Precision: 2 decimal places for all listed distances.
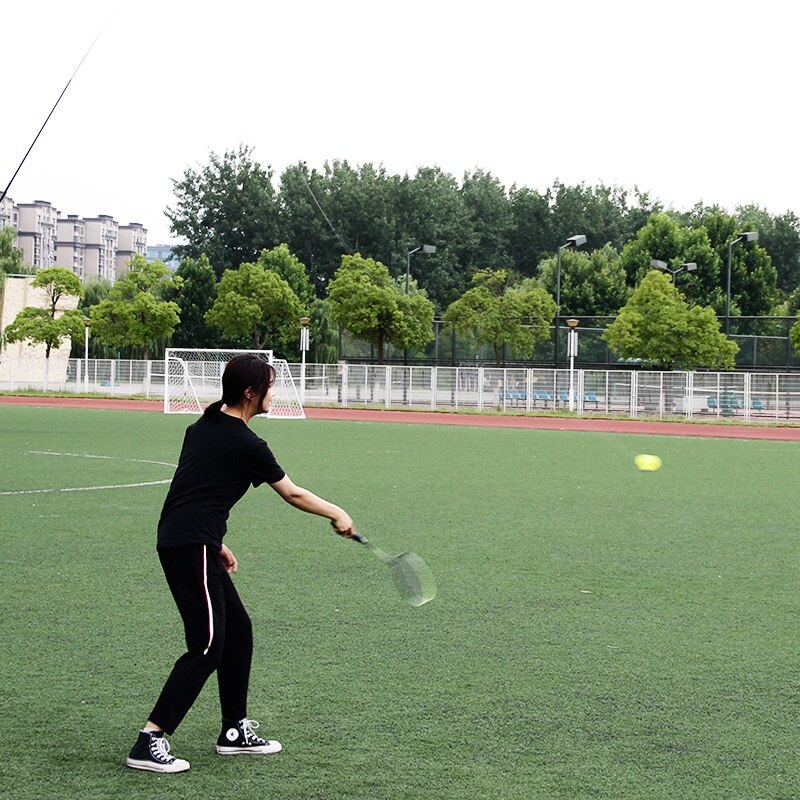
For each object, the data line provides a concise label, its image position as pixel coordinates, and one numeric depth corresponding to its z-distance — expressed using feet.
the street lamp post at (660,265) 187.20
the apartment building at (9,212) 621.92
